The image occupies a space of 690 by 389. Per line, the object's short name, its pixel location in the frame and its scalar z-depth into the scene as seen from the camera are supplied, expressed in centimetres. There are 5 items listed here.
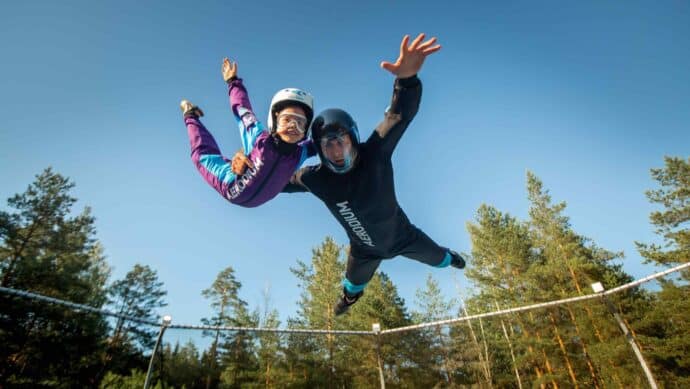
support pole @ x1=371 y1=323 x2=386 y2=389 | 431
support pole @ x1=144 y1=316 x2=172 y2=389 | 298
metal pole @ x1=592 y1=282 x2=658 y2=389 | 310
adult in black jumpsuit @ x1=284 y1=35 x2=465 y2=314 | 220
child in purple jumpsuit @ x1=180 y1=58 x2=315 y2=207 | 218
